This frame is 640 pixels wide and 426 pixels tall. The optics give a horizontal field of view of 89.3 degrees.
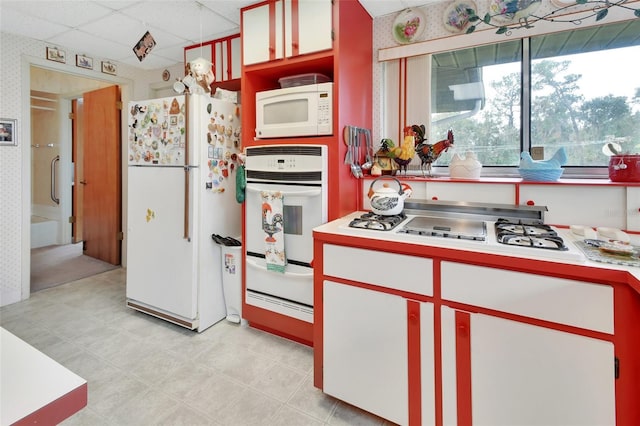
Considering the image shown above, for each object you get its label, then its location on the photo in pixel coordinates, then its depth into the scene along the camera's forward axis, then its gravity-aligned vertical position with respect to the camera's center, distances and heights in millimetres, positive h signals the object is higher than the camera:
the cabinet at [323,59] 2008 +987
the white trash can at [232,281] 2488 -583
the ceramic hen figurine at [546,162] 1788 +239
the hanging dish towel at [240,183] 2318 +165
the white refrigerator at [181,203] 2328 +28
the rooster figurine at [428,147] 2176 +391
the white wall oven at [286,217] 2039 -73
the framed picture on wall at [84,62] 3297 +1495
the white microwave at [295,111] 2045 +630
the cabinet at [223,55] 2877 +1387
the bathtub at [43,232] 4816 -380
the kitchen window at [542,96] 1864 +694
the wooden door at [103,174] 3857 +407
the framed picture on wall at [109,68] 3496 +1515
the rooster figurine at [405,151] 2193 +369
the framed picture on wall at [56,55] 3094 +1477
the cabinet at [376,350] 1410 -681
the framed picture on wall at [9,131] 2820 +667
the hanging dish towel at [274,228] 2131 -146
